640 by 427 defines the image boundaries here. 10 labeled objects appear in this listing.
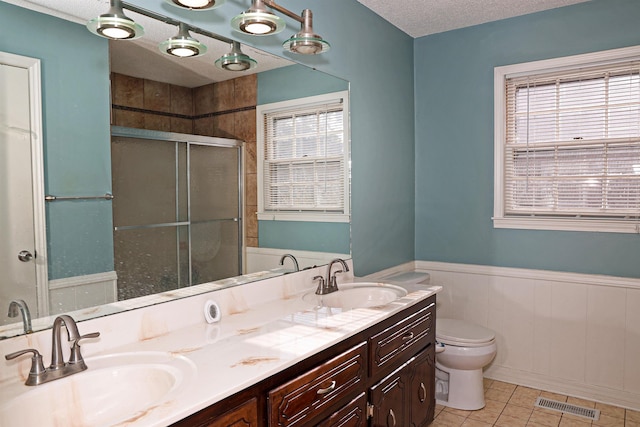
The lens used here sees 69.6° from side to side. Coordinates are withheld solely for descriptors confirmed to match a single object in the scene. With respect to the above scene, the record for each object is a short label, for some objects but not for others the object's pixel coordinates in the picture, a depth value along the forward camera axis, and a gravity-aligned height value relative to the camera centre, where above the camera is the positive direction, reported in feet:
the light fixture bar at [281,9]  6.48 +2.71
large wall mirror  4.45 +0.33
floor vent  9.43 -4.53
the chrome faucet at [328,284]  7.92 -1.56
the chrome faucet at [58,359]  4.10 -1.50
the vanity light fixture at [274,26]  6.02 +2.29
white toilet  9.42 -3.48
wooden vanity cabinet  4.46 -2.32
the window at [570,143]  9.66 +1.12
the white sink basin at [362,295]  8.01 -1.78
